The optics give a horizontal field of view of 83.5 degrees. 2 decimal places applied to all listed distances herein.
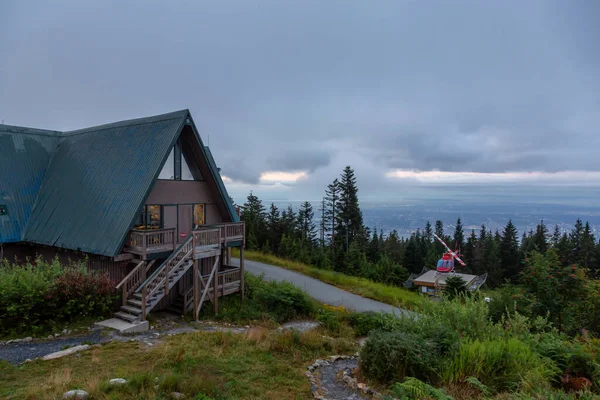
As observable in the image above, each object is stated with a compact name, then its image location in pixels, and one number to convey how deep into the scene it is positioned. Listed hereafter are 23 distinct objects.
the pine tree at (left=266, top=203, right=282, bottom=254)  45.06
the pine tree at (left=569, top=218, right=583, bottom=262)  58.03
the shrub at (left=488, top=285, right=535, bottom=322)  10.77
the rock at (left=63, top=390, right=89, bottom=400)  5.19
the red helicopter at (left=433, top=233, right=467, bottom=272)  38.31
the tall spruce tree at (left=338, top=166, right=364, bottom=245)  48.50
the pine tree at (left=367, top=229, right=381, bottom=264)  51.06
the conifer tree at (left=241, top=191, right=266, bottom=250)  41.01
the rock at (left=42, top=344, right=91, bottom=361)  7.84
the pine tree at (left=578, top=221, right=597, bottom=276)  57.28
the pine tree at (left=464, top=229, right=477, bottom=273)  61.66
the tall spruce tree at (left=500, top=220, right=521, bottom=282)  57.17
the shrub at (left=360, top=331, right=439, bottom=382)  6.04
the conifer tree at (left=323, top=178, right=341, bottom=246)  48.97
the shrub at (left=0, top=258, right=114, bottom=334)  9.74
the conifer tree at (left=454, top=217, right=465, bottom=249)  73.04
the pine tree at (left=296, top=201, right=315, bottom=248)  52.72
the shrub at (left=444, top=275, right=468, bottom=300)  22.69
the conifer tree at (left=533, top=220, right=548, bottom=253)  60.17
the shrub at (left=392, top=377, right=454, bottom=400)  4.73
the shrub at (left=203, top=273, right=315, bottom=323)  14.92
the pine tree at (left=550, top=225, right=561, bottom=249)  69.41
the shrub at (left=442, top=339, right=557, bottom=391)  5.59
